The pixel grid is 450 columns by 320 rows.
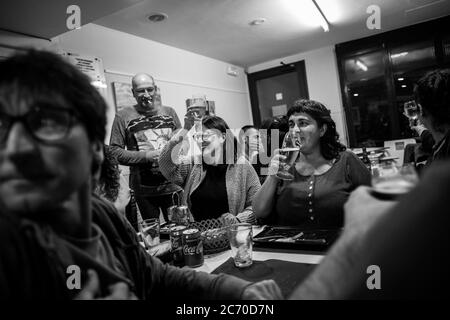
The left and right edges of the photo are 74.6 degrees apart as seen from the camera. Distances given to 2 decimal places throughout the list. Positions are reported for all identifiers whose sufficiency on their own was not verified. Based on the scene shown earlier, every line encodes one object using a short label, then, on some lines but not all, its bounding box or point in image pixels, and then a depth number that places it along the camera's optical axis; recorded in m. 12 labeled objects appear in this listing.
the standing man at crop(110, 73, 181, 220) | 2.58
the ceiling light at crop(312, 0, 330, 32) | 3.65
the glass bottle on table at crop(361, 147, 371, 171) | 3.59
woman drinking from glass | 1.46
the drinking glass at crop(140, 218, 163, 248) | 1.25
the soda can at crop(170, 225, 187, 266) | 1.08
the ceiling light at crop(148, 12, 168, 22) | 3.29
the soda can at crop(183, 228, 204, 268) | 1.04
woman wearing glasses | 1.93
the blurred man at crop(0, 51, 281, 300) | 0.34
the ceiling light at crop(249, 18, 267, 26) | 3.78
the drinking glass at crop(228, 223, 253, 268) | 1.00
